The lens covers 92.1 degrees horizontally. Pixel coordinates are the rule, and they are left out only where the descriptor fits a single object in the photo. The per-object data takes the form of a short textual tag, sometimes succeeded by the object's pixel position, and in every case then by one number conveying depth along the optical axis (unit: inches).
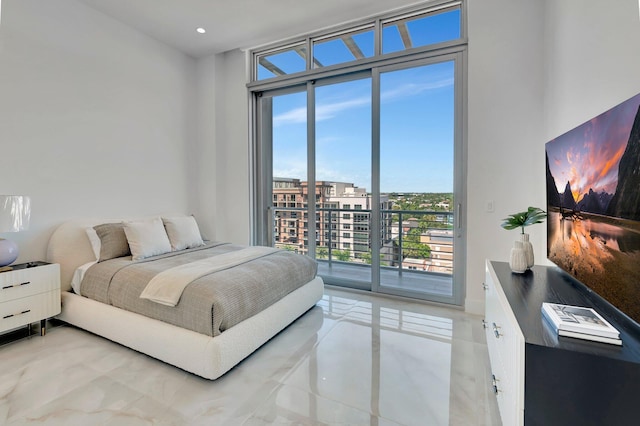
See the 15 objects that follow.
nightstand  92.4
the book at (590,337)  41.6
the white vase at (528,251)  80.7
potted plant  80.5
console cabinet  38.4
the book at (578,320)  42.7
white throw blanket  84.1
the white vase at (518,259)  80.4
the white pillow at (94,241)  114.7
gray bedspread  80.1
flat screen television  43.5
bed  77.8
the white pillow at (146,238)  116.8
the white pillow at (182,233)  134.1
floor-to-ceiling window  127.7
